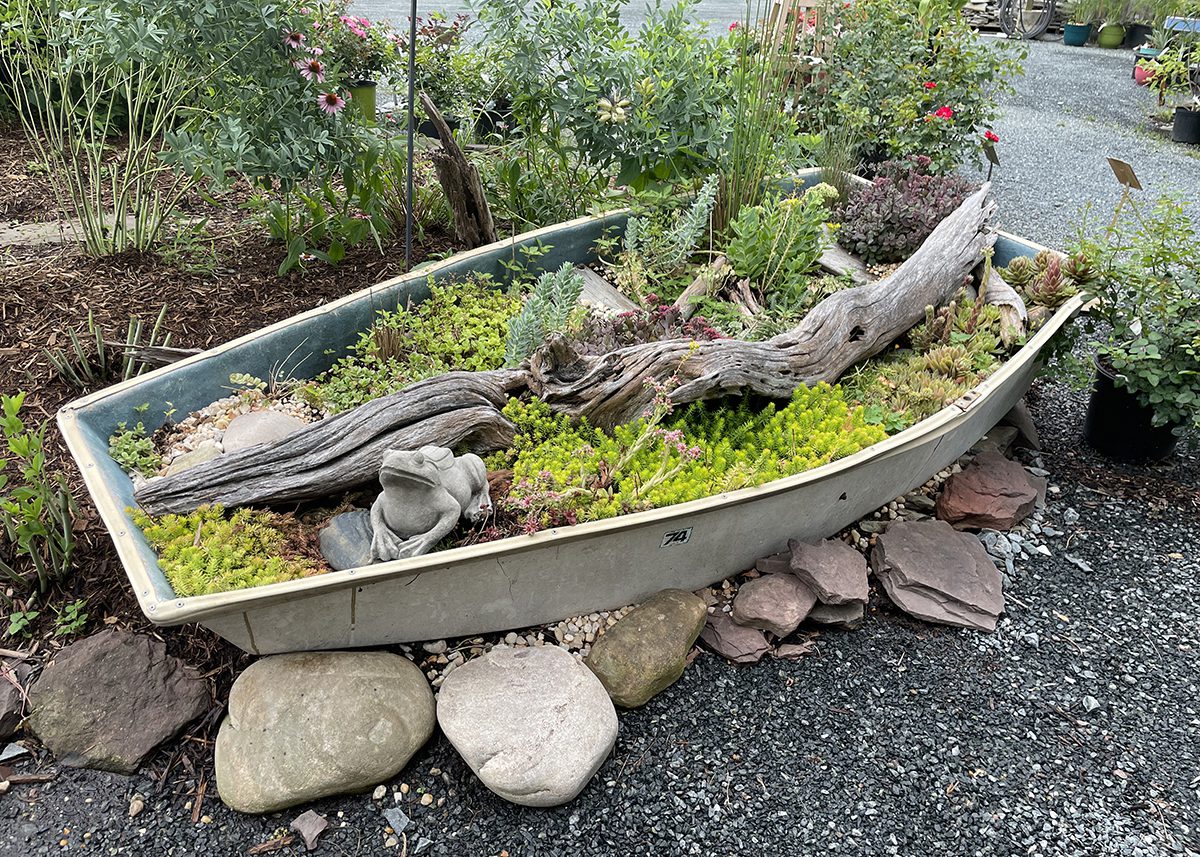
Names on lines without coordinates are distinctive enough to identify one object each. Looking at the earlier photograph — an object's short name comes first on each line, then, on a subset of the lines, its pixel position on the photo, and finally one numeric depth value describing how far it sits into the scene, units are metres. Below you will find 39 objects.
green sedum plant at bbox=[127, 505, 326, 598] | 2.04
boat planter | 2.04
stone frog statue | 2.10
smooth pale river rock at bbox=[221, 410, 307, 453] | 2.57
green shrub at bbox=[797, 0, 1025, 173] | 5.08
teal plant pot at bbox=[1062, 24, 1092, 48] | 12.68
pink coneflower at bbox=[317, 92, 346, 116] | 3.34
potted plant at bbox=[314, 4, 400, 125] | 5.24
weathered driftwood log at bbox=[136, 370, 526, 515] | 2.27
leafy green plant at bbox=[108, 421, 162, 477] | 2.42
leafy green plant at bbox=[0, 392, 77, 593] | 2.27
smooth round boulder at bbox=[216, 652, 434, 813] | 2.03
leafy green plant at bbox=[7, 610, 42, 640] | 2.34
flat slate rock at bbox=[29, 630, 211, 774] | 2.10
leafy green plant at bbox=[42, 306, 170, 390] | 2.90
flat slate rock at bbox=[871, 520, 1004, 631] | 2.69
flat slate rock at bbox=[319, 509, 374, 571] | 2.23
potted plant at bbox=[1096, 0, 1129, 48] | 12.53
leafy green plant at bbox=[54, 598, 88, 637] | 2.34
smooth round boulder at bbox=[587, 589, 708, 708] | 2.34
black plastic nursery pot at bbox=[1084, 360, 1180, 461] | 3.38
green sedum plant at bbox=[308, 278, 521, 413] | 2.85
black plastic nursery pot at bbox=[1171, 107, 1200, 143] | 7.72
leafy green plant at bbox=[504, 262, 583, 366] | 2.86
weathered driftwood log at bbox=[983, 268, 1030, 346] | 3.28
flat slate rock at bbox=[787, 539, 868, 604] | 2.56
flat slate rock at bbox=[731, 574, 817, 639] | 2.54
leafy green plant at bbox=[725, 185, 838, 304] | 3.46
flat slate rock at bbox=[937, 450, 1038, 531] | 3.09
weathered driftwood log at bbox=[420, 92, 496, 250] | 3.39
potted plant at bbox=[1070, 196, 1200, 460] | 3.07
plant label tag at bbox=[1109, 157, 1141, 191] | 3.15
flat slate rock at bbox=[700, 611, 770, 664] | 2.51
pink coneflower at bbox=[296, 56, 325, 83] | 3.24
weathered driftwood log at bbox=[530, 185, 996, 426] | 2.66
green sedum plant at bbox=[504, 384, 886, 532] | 2.37
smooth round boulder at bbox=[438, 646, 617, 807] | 2.05
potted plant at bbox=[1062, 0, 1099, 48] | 12.56
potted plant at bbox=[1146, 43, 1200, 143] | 7.32
